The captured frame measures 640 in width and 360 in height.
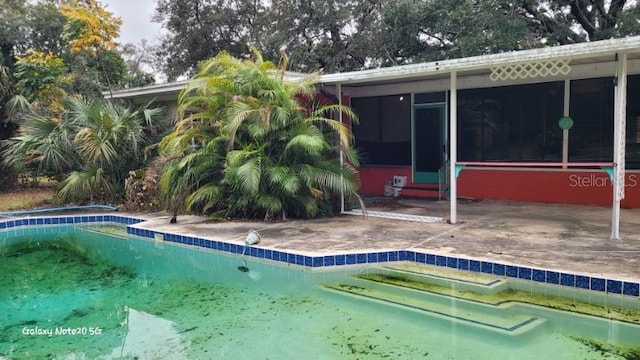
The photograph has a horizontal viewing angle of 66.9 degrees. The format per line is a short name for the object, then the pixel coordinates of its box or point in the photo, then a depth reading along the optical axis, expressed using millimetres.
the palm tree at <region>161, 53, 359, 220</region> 7012
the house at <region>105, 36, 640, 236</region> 6605
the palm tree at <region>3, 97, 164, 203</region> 9234
